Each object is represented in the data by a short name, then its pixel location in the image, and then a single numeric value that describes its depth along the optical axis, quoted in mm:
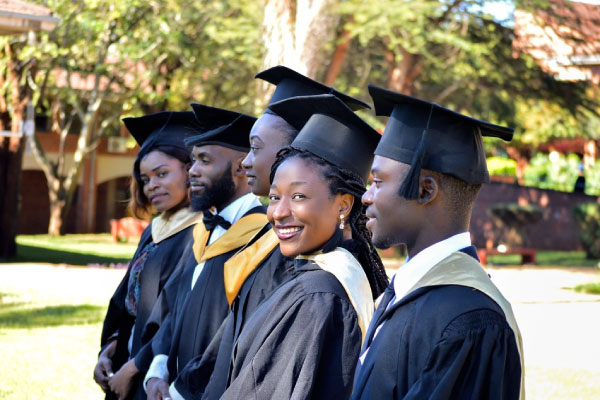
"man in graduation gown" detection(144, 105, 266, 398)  3957
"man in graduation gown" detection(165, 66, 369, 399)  3391
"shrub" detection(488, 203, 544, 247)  26328
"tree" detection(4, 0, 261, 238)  21906
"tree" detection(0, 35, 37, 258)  17720
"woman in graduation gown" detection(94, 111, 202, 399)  4805
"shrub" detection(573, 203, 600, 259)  25219
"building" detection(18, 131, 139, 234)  30641
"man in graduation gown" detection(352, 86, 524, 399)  2211
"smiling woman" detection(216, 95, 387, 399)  2785
